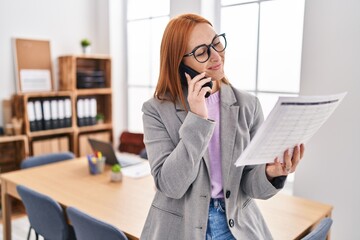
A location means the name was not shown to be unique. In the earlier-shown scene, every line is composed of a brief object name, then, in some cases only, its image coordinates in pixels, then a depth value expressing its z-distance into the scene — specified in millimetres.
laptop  2610
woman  1086
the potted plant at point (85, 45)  4020
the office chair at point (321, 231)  1343
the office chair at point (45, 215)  1843
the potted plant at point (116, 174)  2316
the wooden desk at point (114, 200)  1665
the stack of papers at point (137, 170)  2457
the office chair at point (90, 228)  1464
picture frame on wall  3686
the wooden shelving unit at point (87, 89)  3898
